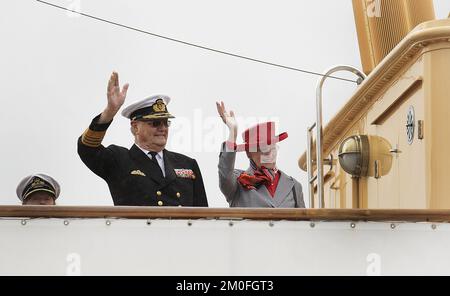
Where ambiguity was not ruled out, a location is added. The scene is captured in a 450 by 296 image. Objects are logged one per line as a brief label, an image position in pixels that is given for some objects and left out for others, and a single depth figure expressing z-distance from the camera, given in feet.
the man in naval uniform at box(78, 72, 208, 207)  27.40
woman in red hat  28.53
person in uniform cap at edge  28.81
